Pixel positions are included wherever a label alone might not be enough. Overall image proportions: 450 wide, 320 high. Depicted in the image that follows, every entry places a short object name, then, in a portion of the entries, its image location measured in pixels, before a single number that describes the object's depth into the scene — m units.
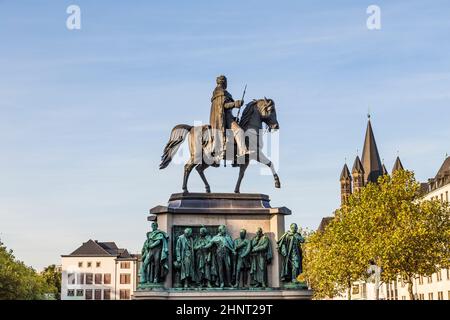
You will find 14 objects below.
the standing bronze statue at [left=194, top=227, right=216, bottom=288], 29.08
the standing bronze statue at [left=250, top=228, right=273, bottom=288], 29.59
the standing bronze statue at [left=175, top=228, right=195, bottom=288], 29.03
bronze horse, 31.23
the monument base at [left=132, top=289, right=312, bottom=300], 28.39
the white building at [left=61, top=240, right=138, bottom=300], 166.00
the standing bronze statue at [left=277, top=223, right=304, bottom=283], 29.61
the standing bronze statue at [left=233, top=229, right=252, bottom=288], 29.45
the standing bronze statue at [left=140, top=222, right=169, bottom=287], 28.88
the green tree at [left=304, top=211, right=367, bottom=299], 69.88
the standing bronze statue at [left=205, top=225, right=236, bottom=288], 29.09
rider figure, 31.19
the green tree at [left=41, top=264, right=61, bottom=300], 166.80
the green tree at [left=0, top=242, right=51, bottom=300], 75.81
